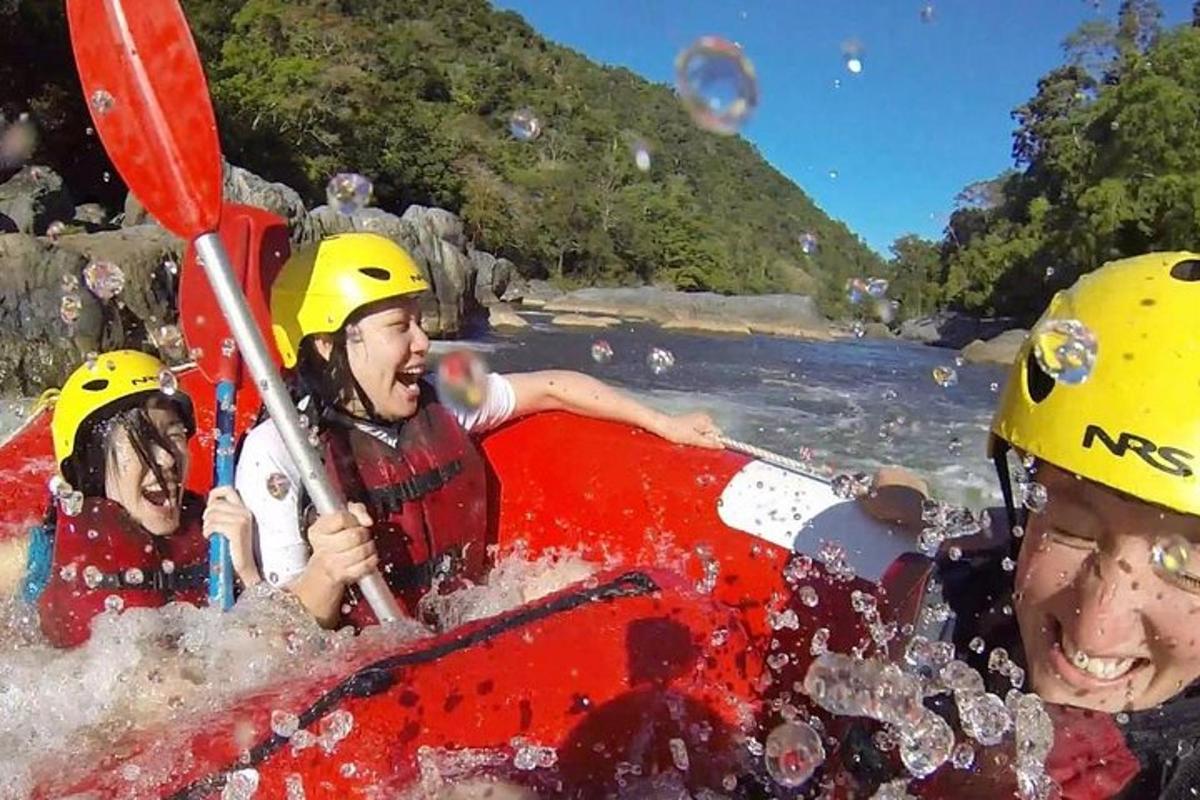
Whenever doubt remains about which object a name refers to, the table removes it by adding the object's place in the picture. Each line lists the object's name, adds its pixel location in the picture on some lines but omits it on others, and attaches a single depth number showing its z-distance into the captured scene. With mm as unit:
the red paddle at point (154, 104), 2150
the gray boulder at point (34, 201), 12750
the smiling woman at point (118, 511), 2143
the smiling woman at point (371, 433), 2096
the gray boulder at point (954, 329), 26078
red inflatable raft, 1271
